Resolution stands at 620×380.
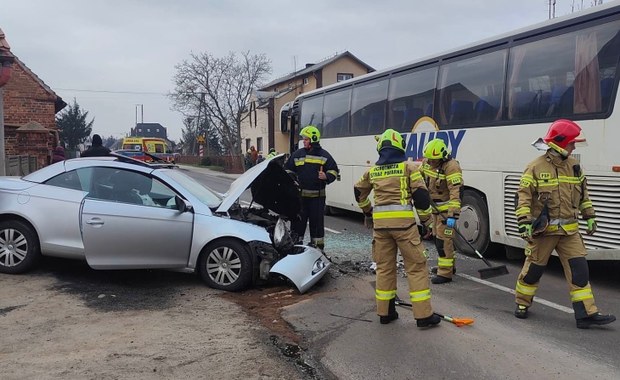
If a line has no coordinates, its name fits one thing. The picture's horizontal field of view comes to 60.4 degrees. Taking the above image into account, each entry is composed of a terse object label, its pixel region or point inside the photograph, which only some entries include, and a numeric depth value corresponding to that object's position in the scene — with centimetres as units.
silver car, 600
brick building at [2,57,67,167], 1593
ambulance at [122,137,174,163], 3650
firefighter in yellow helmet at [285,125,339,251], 761
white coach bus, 620
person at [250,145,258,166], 3334
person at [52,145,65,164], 1522
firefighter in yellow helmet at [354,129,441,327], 475
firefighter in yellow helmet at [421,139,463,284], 647
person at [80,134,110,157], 1009
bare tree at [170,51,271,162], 4625
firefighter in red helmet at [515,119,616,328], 491
